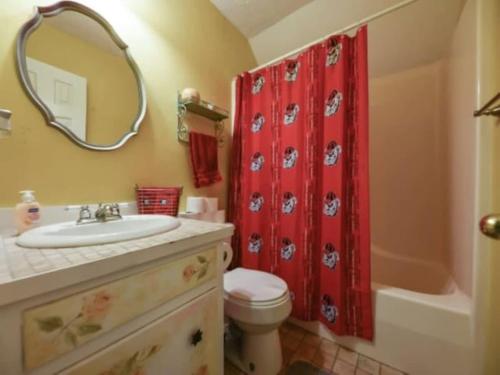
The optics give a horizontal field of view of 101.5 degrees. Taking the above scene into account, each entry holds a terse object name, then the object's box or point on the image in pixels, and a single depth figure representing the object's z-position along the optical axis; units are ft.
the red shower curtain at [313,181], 3.68
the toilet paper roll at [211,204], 4.28
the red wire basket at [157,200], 3.41
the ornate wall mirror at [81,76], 2.58
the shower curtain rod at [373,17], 3.42
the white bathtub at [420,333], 3.00
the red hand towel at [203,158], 4.43
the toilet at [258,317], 3.10
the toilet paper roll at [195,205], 4.12
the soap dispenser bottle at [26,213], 2.19
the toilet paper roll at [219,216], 4.54
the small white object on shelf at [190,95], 4.10
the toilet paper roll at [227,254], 3.05
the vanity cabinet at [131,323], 1.21
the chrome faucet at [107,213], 2.64
